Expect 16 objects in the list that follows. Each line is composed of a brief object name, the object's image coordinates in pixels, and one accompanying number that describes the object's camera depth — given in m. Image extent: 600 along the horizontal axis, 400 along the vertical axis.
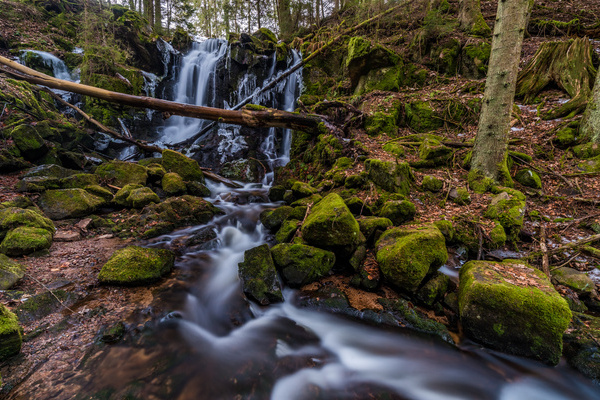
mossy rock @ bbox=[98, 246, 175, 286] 3.43
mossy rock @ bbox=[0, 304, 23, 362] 2.11
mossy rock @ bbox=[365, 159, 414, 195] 4.81
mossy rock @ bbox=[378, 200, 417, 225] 4.30
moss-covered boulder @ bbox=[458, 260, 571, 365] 2.44
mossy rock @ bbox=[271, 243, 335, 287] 3.62
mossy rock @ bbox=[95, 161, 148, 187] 6.76
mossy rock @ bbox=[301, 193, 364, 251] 3.63
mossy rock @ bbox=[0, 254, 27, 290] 2.98
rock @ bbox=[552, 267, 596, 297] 3.01
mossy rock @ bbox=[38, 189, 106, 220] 4.99
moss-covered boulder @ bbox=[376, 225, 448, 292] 3.10
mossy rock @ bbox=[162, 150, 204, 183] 7.87
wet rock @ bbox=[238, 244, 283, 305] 3.52
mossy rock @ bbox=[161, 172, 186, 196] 6.81
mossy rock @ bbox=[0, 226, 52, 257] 3.59
